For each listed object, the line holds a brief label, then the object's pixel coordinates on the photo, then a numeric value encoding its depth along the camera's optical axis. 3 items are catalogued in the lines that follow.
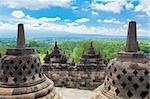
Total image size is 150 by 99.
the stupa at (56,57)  14.38
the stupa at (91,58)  12.88
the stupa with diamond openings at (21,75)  5.44
